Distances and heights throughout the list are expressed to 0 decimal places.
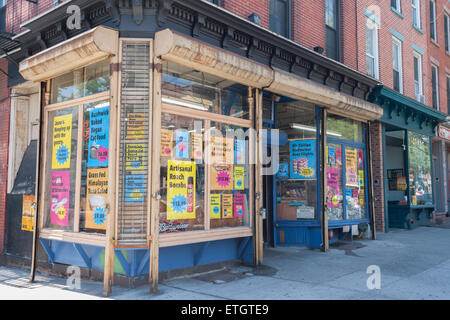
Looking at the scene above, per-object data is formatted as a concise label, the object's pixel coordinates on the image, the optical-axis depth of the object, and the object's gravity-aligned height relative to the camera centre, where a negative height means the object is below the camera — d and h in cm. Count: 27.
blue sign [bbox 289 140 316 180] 984 +75
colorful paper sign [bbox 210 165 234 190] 732 +22
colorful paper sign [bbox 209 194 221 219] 720 -34
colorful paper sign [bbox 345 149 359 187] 1091 +59
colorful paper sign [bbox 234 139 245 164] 780 +76
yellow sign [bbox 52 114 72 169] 715 +89
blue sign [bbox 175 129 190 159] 670 +79
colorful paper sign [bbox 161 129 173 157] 644 +78
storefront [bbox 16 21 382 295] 595 +68
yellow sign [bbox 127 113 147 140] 602 +100
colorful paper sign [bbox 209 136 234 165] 736 +76
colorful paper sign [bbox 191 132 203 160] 698 +79
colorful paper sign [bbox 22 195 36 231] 819 -52
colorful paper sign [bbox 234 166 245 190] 775 +23
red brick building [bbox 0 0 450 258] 898 +453
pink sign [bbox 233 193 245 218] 770 -34
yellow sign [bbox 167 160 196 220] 651 -2
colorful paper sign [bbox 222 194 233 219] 747 -35
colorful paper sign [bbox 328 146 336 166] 1030 +89
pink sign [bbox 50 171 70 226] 702 -18
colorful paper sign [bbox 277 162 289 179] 1003 +45
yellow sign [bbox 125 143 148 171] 596 +49
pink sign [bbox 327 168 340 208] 1016 +3
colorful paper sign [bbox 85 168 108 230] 634 -16
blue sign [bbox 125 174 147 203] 591 +0
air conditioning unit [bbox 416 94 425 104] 1571 +372
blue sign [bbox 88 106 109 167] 639 +87
